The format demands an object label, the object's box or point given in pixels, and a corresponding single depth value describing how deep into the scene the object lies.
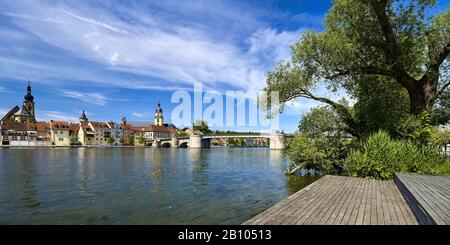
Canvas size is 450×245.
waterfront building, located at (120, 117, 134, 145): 146.50
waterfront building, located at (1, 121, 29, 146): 115.12
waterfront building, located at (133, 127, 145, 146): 140.25
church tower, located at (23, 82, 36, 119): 133.88
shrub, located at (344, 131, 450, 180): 15.17
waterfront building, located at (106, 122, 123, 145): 143.88
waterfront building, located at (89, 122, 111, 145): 136.88
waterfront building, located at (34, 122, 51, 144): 123.19
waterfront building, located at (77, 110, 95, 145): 131.25
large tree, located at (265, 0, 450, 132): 17.83
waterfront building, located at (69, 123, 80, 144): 129.00
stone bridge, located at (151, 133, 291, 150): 120.45
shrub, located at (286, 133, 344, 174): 21.31
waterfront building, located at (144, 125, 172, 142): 153.38
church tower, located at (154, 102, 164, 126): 176.12
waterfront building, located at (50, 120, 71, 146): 125.69
